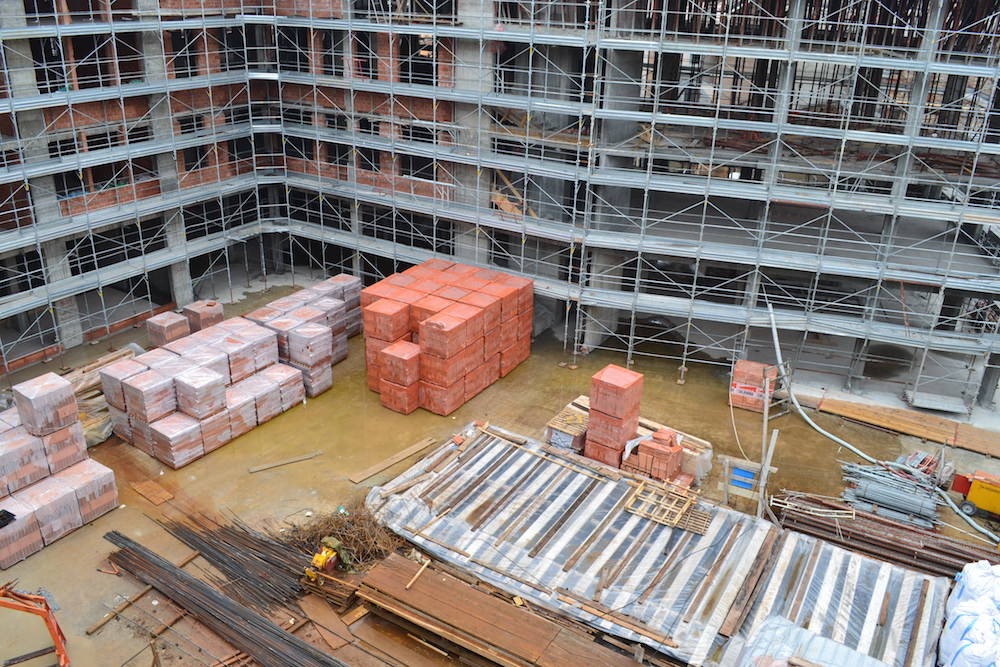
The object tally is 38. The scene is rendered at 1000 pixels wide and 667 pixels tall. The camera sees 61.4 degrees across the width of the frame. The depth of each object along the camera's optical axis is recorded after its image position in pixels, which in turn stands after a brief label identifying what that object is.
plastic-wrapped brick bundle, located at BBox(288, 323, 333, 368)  21.61
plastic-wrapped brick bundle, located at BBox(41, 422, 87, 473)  17.03
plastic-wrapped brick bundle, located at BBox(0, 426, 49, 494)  16.36
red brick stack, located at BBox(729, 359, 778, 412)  21.59
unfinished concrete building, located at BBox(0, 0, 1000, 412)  21.17
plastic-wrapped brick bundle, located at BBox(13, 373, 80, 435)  16.69
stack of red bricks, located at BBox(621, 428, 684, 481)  18.17
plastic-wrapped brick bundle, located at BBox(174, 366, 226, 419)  19.12
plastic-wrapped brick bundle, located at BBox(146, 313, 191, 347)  22.69
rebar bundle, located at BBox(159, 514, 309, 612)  15.56
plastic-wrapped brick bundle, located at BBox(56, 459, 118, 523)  17.03
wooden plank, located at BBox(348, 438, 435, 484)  18.75
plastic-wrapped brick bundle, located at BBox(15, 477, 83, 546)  16.39
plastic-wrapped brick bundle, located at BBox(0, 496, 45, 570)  15.88
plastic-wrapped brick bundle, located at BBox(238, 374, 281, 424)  20.58
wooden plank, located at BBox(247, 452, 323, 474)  19.03
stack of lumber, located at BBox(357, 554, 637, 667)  13.72
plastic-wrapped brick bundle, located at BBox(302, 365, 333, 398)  21.91
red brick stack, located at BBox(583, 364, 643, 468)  18.23
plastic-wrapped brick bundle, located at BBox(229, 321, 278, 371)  21.23
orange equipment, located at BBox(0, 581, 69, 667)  13.87
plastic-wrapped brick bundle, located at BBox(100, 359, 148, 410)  19.41
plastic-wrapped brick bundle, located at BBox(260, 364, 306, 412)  21.12
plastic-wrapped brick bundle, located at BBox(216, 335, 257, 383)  20.70
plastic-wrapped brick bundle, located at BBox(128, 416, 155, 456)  19.25
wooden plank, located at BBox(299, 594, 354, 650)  14.75
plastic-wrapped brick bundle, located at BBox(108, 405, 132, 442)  19.75
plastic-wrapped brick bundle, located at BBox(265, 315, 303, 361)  21.98
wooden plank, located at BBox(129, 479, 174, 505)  18.00
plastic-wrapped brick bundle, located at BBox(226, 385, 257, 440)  19.97
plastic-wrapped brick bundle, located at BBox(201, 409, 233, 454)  19.41
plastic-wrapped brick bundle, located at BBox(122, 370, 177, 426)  18.98
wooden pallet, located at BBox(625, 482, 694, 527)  16.72
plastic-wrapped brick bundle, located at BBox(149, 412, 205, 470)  18.78
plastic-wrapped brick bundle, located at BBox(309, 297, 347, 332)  23.39
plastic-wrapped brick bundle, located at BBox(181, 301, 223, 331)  23.45
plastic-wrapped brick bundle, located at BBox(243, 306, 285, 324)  22.56
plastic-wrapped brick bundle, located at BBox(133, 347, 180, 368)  20.19
